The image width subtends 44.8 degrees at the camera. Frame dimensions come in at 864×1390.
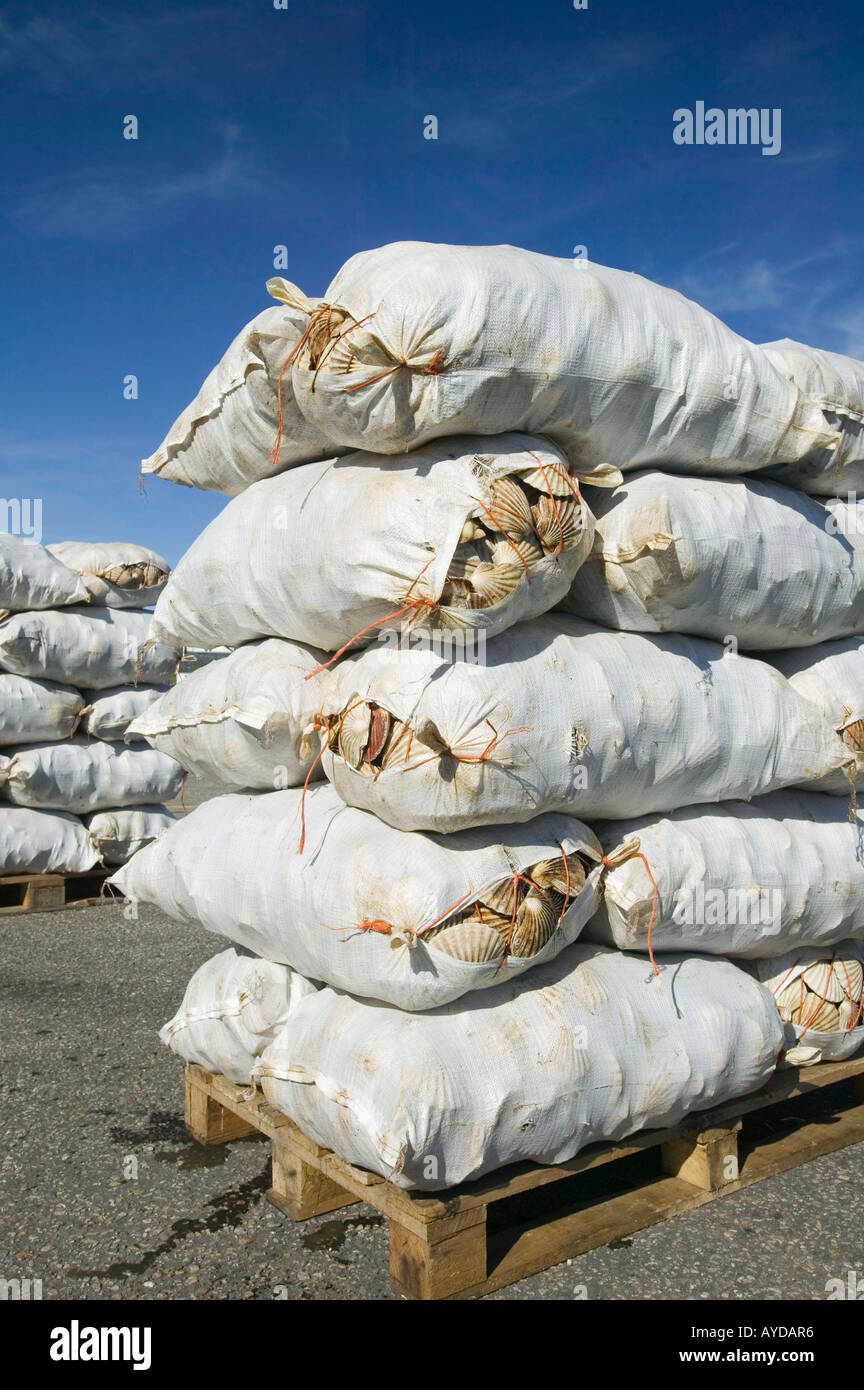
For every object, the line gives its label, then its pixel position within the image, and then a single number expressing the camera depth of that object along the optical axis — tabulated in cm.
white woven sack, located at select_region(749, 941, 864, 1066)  322
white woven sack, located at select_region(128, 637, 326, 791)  295
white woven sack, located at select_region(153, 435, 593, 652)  250
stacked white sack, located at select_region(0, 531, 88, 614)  665
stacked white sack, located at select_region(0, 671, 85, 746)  675
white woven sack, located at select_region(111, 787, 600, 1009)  249
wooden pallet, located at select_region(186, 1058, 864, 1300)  252
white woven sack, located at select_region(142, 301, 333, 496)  269
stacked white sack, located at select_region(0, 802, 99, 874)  689
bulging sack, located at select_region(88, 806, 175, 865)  720
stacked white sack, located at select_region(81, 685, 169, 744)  711
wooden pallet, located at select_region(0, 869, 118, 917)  700
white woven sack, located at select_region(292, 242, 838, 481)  244
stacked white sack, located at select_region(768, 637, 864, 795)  325
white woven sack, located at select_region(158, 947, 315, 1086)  305
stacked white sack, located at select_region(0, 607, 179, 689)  674
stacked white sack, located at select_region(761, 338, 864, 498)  313
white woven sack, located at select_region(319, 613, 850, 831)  249
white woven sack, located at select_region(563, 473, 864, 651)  277
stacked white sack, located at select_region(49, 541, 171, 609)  714
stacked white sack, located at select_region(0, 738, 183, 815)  683
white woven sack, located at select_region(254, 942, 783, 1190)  244
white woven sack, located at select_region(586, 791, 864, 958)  285
